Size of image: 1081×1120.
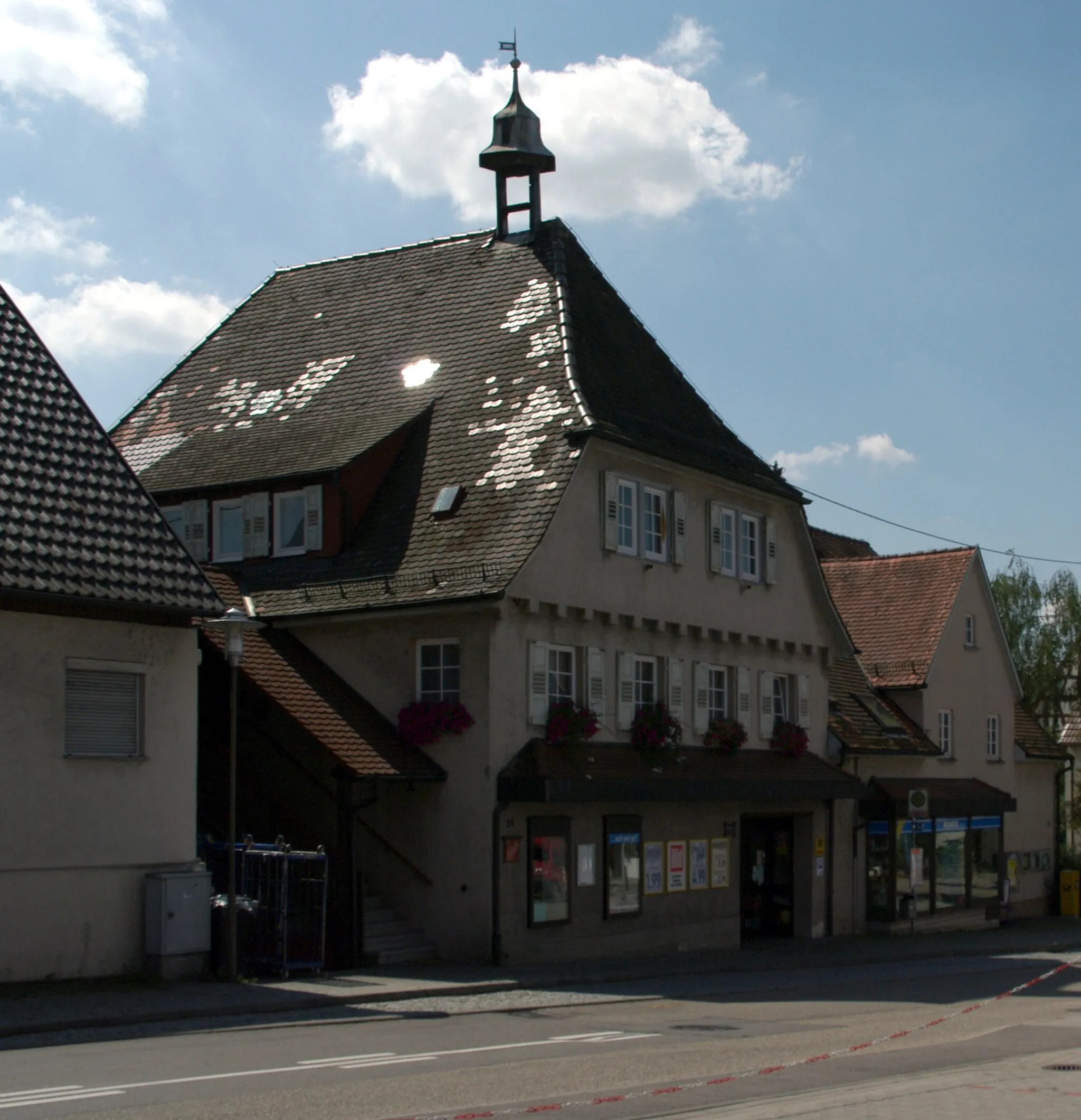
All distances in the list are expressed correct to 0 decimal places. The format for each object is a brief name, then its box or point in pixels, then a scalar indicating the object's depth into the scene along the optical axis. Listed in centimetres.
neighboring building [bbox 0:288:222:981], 1862
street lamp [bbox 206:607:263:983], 1959
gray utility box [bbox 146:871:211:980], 1952
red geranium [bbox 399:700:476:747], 2445
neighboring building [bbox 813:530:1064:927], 3616
